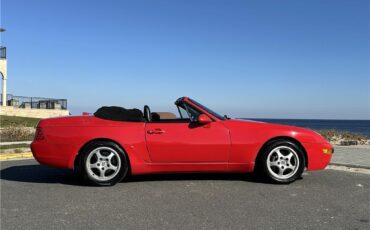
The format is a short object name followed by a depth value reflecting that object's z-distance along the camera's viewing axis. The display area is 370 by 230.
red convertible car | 6.18
